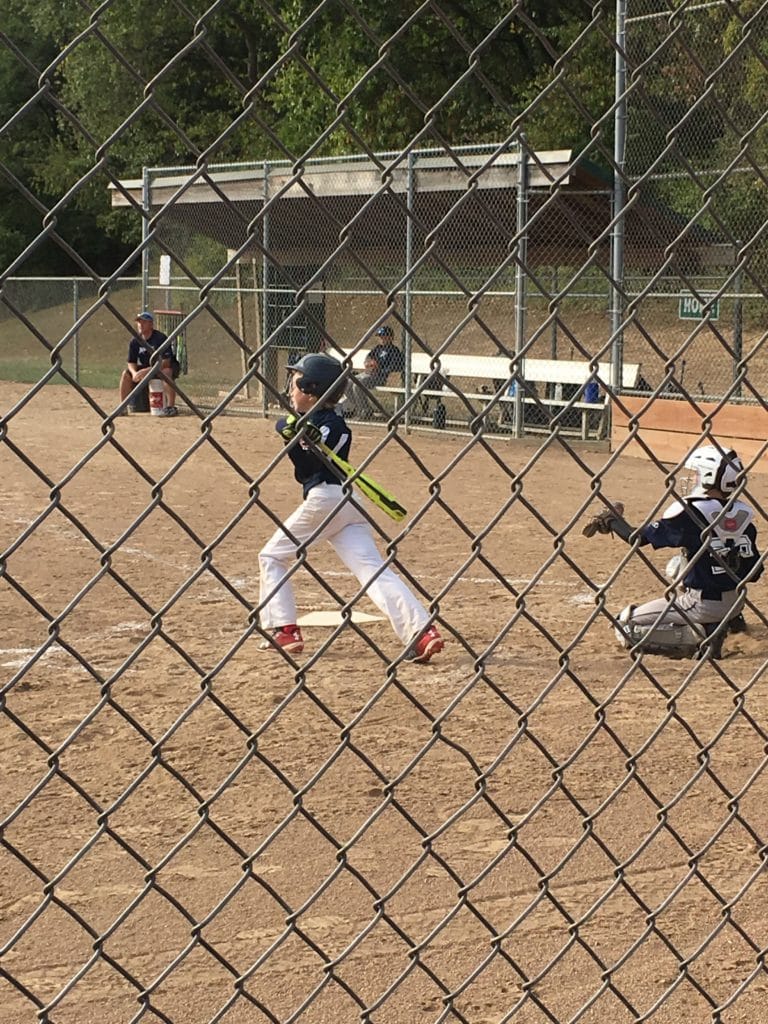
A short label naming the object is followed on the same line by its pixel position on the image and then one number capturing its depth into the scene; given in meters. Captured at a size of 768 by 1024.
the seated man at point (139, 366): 16.65
